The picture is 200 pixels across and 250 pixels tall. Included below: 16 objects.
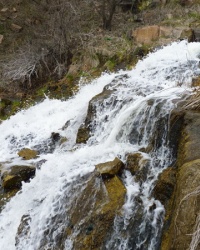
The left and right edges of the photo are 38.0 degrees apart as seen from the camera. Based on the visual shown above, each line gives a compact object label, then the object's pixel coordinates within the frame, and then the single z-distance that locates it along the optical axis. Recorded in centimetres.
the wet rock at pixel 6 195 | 479
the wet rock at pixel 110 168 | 416
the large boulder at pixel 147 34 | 919
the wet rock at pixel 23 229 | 394
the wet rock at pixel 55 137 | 638
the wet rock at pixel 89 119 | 596
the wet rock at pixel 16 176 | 496
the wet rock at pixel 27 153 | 574
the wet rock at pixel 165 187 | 355
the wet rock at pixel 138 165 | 407
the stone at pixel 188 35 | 841
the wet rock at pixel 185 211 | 267
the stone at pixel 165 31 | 913
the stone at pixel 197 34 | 839
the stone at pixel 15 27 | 1184
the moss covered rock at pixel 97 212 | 342
